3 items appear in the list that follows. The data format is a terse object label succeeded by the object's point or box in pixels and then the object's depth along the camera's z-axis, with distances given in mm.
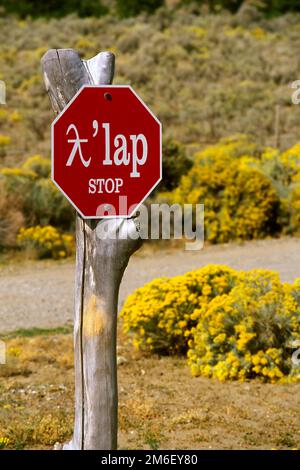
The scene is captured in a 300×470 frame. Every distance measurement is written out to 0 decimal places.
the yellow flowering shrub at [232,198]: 13055
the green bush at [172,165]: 14438
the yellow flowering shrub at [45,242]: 11977
